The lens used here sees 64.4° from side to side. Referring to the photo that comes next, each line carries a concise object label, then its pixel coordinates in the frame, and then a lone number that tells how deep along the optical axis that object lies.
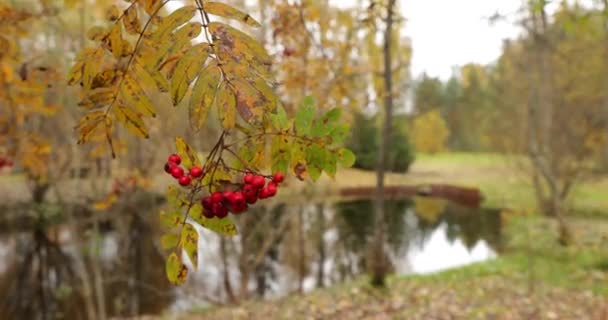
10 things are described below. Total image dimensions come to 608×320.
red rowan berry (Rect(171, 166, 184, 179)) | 0.97
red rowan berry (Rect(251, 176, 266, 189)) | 0.96
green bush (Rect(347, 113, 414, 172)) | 9.76
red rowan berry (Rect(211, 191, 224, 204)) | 0.93
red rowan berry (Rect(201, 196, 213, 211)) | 0.94
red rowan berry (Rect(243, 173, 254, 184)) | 0.97
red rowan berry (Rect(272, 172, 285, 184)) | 1.01
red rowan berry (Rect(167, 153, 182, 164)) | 1.00
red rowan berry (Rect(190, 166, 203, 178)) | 0.94
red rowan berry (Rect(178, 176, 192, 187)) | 0.95
